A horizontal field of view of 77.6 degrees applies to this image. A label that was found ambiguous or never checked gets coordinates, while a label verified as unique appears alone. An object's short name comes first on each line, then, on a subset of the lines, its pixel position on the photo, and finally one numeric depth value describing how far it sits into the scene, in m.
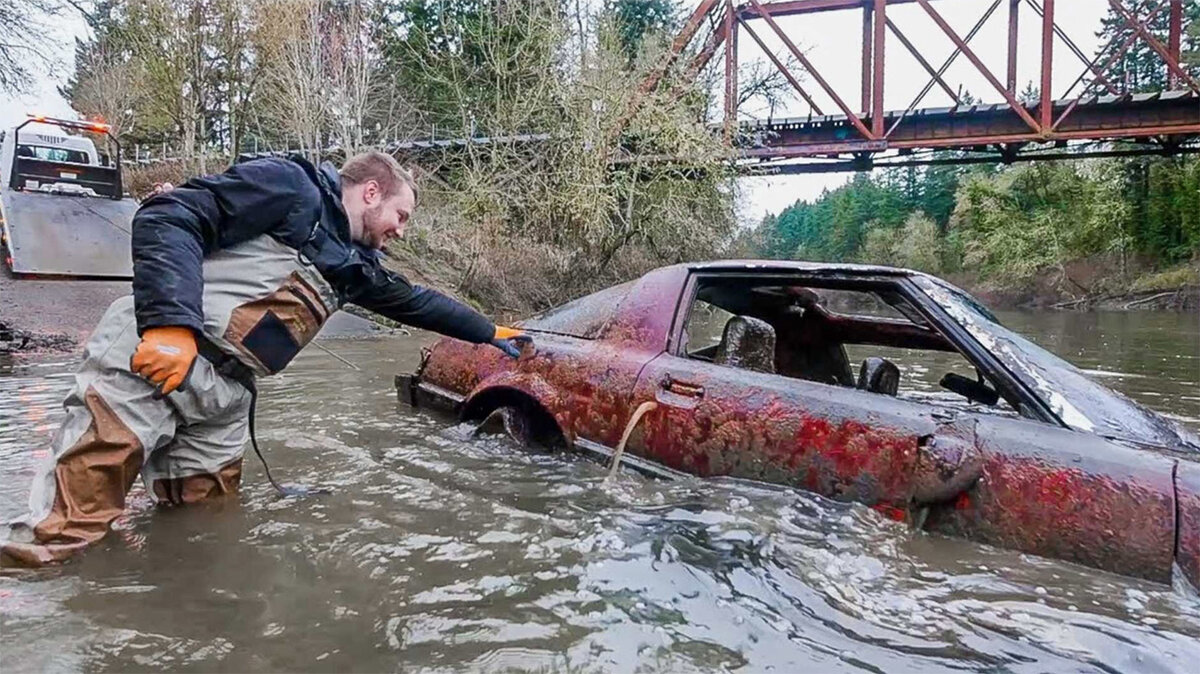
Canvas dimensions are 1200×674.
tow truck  10.82
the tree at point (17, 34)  12.62
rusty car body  2.26
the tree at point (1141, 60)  43.25
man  2.24
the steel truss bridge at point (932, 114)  19.28
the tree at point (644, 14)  27.90
